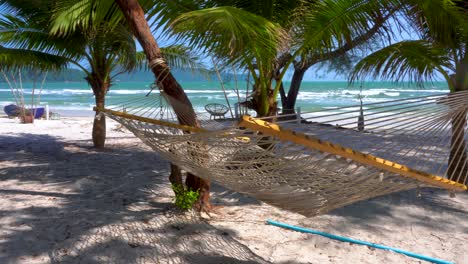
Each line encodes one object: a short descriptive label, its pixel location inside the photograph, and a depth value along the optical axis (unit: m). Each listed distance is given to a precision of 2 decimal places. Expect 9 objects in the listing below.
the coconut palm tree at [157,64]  2.51
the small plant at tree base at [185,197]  2.72
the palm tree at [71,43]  4.56
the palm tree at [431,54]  2.79
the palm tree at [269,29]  2.24
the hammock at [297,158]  1.42
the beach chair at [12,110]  10.63
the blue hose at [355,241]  2.21
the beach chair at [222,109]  9.52
